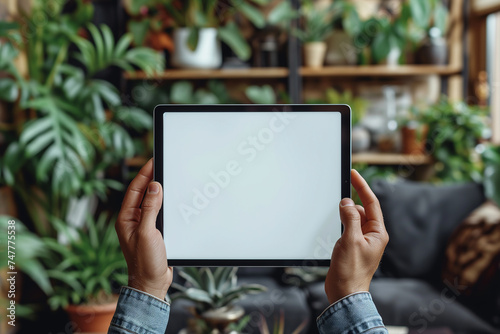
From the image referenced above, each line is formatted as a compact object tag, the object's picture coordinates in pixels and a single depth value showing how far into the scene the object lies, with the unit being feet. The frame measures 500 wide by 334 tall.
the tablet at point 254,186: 1.70
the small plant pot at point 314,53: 8.37
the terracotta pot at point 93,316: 6.25
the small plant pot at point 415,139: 8.38
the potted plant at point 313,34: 8.34
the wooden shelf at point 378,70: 8.39
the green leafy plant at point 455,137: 7.56
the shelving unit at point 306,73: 8.39
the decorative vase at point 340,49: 8.60
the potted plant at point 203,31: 8.02
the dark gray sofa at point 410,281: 5.56
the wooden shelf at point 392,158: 8.43
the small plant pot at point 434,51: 8.44
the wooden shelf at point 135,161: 8.71
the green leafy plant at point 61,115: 6.33
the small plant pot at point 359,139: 8.39
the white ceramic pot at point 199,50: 8.16
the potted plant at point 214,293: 2.96
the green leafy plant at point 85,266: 6.43
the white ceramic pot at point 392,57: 8.46
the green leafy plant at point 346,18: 7.97
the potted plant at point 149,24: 8.05
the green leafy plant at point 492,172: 5.88
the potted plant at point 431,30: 7.63
